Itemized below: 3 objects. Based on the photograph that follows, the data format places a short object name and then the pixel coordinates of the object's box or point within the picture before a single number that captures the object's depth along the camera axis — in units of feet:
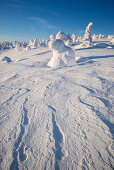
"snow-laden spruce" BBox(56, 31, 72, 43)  62.90
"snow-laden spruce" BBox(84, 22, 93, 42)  85.45
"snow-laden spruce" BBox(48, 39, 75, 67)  23.95
